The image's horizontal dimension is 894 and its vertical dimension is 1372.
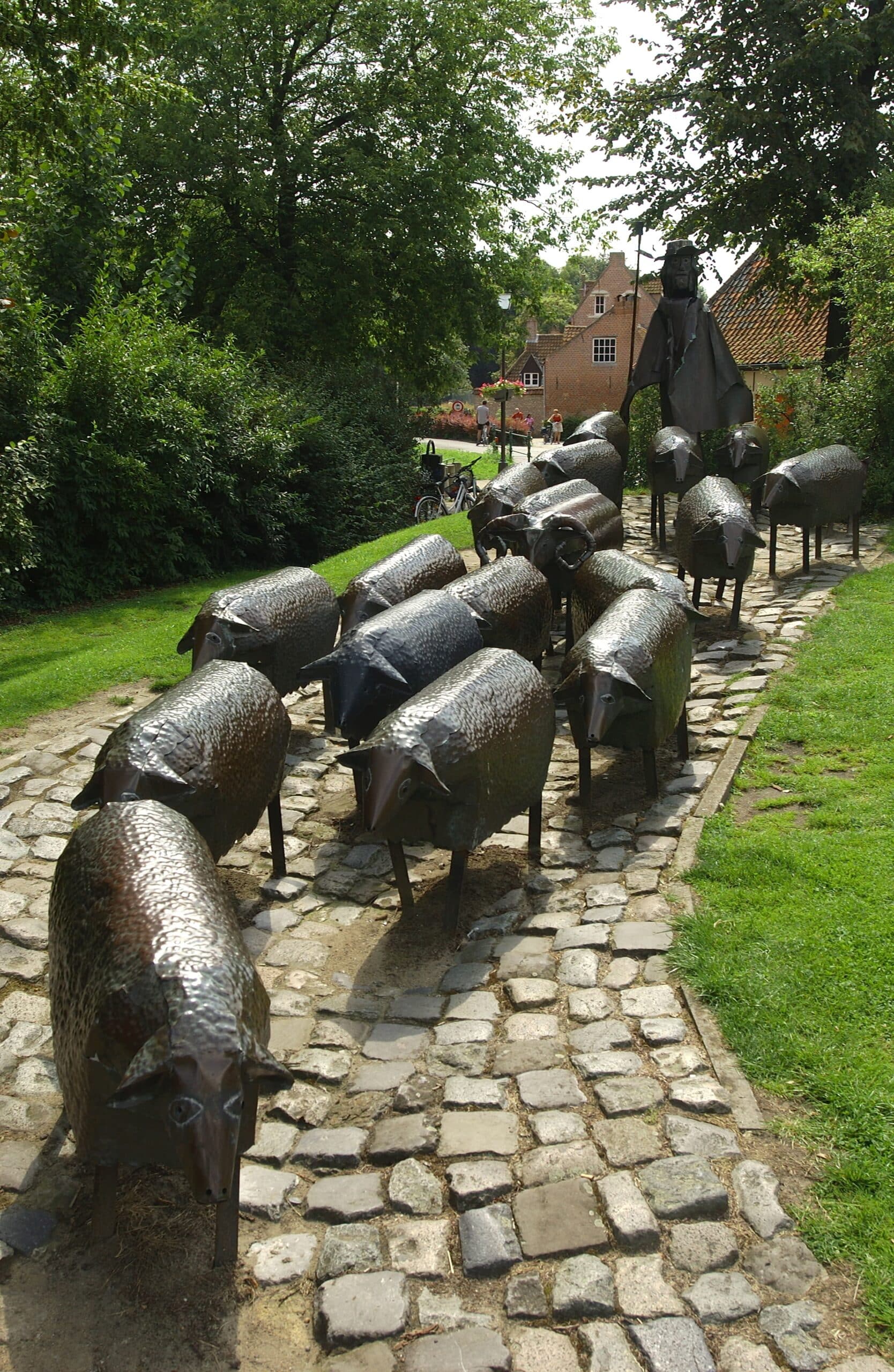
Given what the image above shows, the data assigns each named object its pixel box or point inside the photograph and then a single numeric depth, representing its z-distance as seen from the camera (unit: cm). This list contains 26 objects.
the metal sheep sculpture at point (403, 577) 884
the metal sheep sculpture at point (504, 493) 1277
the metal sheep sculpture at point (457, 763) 570
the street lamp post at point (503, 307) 2622
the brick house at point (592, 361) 5781
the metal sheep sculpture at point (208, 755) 551
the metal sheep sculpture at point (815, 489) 1287
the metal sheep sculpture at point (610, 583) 905
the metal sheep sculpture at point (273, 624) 800
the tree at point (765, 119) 1938
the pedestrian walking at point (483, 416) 4144
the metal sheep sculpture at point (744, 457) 1548
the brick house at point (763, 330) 2717
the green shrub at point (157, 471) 1446
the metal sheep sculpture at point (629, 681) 715
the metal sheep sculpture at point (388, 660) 719
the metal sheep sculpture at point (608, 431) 1606
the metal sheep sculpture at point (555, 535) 1047
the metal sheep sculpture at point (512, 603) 865
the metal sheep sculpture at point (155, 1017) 345
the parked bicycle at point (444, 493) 2225
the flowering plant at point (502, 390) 2561
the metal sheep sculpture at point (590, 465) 1405
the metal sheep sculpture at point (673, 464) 1438
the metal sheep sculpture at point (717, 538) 1084
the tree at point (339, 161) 2364
